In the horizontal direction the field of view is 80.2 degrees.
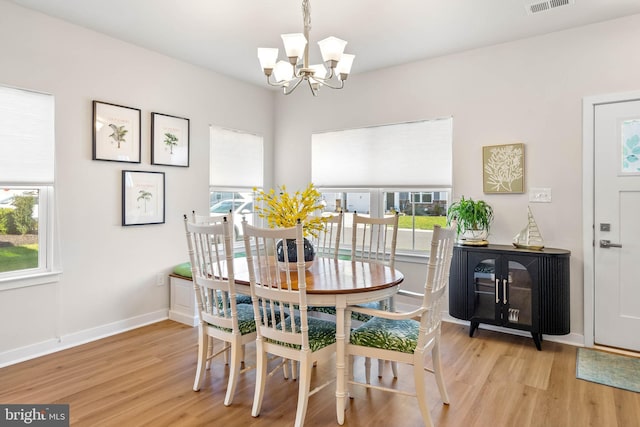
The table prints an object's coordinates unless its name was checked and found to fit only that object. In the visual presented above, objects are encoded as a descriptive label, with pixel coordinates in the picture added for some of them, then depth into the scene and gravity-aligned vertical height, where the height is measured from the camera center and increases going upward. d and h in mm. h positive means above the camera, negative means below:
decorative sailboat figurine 3363 -228
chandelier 2422 +1032
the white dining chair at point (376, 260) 2697 -394
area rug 2623 -1166
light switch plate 3452 +159
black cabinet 3154 -670
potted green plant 3545 -67
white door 3104 -98
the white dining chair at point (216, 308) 2250 -624
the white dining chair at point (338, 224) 3204 -111
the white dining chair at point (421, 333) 2020 -705
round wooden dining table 2102 -438
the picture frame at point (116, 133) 3429 +739
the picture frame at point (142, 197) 3666 +139
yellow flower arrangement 2639 -3
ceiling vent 2861 +1589
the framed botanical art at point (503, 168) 3566 +422
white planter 3557 -248
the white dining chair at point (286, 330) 2012 -685
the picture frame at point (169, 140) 3887 +757
